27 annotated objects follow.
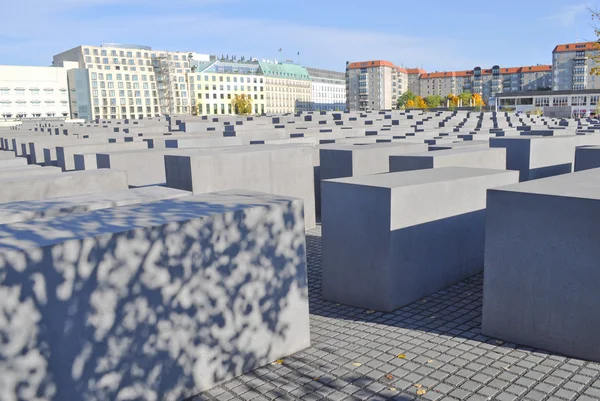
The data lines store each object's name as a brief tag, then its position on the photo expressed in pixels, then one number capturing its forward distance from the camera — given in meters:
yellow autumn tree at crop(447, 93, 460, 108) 125.04
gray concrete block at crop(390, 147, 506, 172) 10.46
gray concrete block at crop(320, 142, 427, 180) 12.60
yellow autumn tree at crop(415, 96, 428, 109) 122.71
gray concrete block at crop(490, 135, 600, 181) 13.23
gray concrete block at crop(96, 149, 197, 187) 12.68
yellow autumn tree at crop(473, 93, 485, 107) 127.62
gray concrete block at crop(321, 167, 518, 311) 7.16
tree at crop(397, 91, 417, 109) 130.00
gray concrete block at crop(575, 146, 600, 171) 11.44
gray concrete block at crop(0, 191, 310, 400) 4.10
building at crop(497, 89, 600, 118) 82.56
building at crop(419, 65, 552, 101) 152.00
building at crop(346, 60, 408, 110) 154.88
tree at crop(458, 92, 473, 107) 129.50
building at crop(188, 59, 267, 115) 112.94
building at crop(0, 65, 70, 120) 84.06
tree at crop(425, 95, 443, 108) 128.50
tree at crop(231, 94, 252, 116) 109.50
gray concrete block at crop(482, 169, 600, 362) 5.48
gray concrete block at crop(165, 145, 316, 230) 9.98
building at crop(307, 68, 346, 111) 156.75
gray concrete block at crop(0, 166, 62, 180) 10.75
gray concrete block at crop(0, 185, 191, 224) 6.27
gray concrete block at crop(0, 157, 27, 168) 13.30
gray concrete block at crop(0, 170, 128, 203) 8.85
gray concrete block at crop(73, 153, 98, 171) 13.72
